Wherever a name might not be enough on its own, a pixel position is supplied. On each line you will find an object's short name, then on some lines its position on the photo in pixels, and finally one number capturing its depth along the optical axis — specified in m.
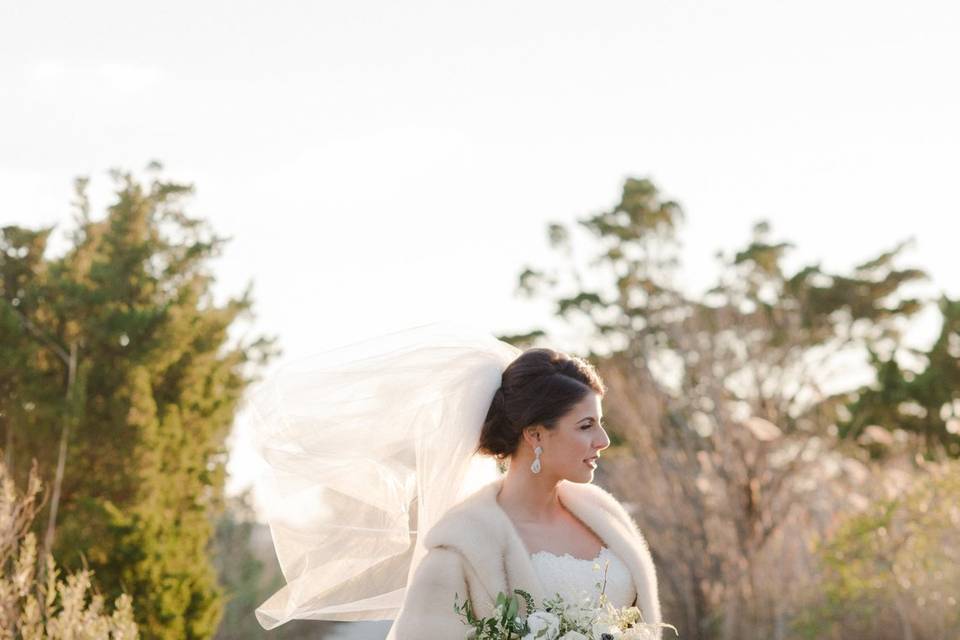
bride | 3.92
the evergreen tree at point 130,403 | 10.86
